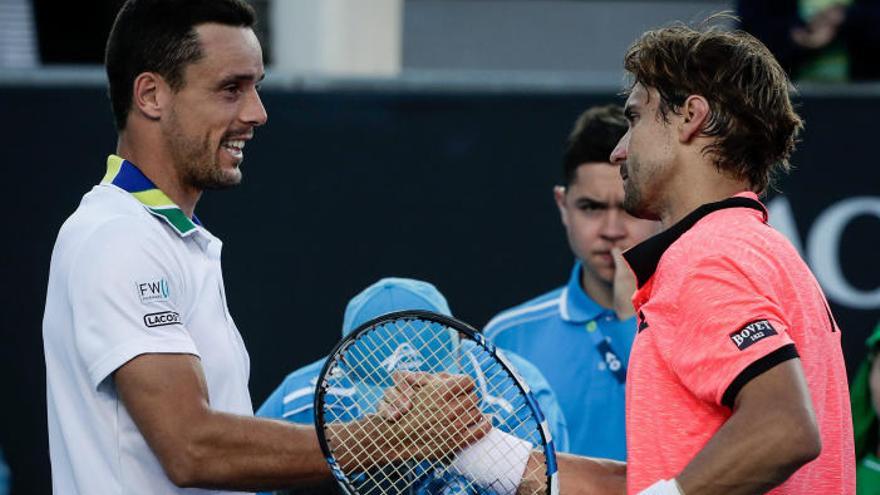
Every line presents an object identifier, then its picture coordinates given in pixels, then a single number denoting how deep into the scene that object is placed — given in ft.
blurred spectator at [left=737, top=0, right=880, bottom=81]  39.78
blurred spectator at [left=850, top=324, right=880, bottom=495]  34.53
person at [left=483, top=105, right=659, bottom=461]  30.09
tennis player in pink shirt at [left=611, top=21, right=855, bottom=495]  16.06
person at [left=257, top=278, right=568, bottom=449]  24.21
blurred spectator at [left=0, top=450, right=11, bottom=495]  37.99
